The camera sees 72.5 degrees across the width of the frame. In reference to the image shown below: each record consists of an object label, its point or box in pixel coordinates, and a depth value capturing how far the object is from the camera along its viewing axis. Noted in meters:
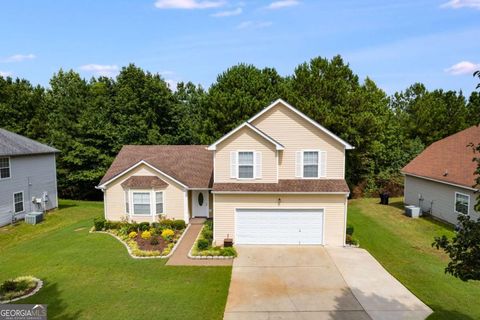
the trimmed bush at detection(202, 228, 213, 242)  18.92
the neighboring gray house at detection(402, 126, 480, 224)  20.86
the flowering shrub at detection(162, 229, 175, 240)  19.50
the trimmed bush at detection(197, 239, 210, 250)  17.45
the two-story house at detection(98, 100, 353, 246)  18.47
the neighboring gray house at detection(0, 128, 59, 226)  24.19
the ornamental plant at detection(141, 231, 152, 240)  19.47
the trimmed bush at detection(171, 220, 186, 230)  21.64
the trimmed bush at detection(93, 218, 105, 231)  21.84
